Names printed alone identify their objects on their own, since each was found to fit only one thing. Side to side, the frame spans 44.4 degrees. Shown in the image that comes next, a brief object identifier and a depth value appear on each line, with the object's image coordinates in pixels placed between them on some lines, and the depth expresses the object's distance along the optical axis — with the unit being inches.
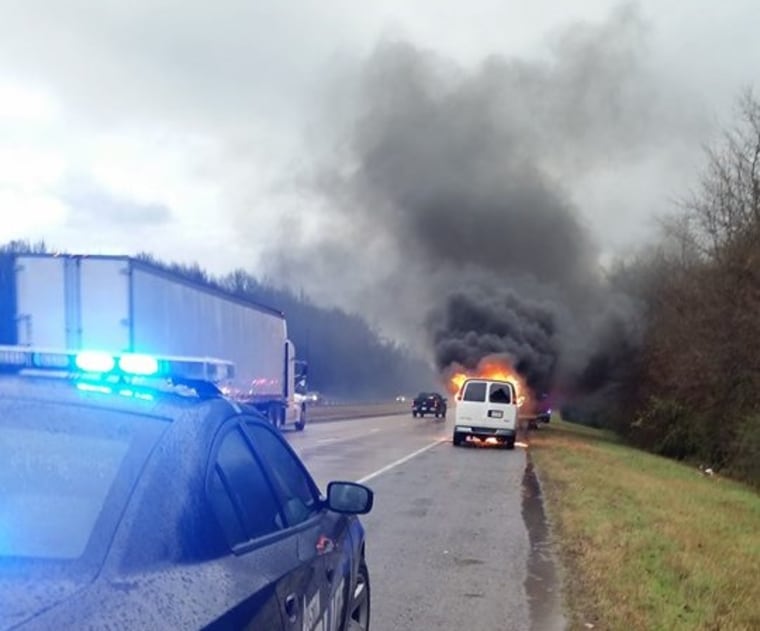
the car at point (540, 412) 1546.5
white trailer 618.5
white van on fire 997.2
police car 83.7
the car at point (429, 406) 1968.5
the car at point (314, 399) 2252.0
